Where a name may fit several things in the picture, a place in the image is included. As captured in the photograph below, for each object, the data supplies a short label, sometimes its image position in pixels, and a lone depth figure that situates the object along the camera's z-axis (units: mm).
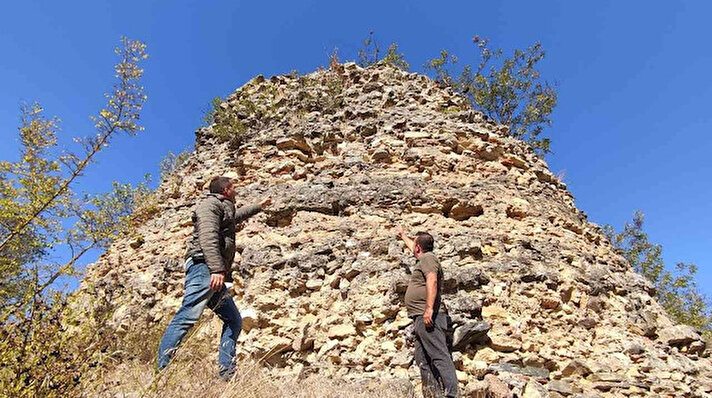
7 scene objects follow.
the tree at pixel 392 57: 12961
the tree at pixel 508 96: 17250
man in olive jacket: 3725
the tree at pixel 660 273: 18172
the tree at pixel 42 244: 2209
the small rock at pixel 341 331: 5387
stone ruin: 5023
